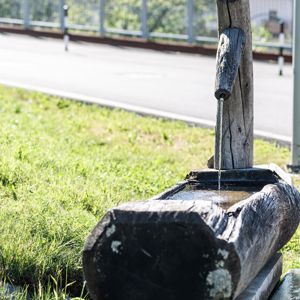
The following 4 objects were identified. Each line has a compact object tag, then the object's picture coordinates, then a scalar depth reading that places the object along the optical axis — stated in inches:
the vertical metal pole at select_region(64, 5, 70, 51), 961.5
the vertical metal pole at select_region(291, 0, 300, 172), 402.0
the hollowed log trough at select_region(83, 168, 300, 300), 186.4
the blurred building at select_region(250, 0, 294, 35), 956.0
